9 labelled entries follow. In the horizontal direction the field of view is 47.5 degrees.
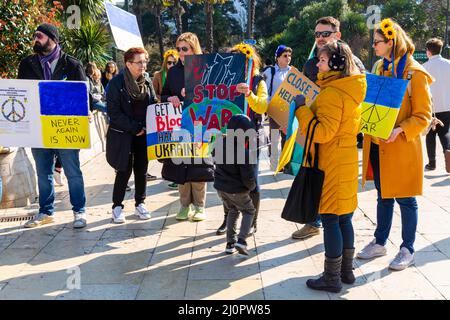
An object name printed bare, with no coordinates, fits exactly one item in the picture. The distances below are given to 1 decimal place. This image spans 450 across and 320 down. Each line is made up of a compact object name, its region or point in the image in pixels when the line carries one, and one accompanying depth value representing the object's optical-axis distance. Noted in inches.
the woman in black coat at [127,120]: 210.7
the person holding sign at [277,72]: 309.9
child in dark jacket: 174.7
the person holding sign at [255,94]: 180.9
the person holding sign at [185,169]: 213.2
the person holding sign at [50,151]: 204.4
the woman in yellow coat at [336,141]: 138.9
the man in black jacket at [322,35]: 185.6
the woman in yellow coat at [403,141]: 157.3
